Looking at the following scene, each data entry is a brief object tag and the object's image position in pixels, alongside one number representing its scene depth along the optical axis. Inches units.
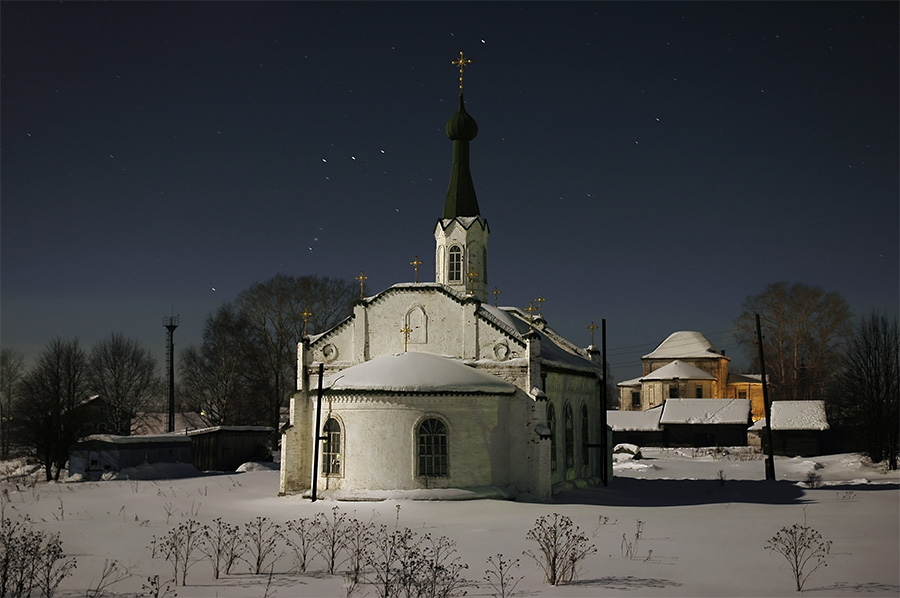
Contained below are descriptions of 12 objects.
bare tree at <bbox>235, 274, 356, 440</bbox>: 1950.1
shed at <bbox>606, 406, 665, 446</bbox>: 2401.6
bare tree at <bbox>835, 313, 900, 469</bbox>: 1627.5
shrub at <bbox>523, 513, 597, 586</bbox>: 500.1
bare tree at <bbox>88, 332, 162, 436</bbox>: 2027.6
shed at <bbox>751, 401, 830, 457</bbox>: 2107.5
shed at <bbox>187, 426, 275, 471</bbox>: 1590.8
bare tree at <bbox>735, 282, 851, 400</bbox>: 2476.6
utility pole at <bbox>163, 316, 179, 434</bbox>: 2076.8
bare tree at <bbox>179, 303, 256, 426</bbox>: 1994.3
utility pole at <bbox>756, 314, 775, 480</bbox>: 1288.1
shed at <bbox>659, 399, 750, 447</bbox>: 2347.4
